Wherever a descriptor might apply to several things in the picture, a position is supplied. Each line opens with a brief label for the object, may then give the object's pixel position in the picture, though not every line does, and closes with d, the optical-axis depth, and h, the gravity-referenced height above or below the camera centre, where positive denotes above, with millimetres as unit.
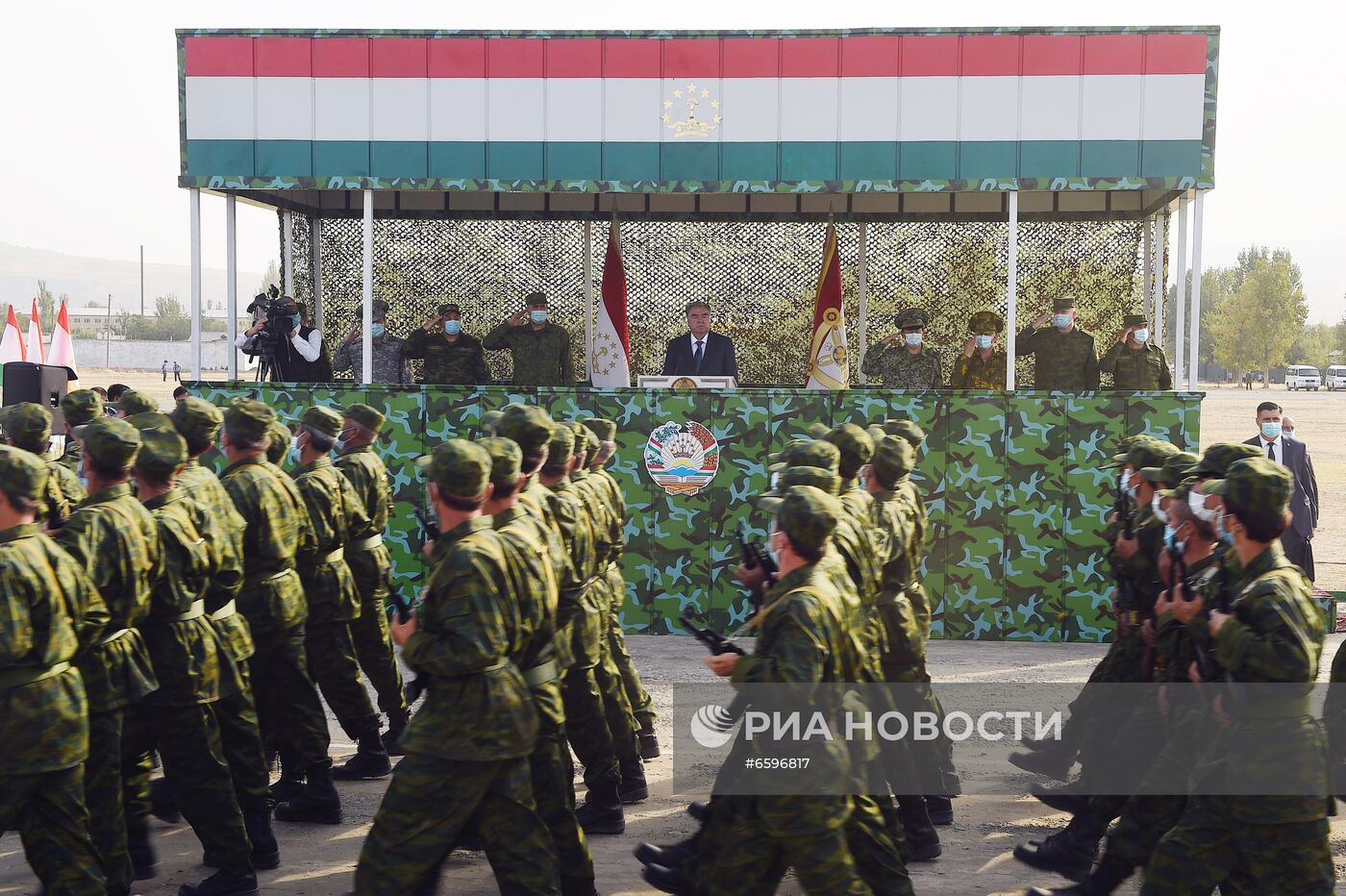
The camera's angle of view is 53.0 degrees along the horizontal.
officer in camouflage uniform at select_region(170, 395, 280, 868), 5551 -1210
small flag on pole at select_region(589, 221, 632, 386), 13336 +428
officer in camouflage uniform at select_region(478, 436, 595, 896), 5047 -1289
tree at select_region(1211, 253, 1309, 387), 80625 +3753
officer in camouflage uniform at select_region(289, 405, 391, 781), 6773 -1145
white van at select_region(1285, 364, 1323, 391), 72062 +120
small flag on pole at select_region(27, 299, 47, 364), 18925 +581
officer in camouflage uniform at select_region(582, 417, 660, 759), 7016 -1390
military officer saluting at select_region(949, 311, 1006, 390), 11852 +174
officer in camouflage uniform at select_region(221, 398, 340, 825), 6105 -1049
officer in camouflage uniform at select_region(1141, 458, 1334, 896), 4297 -1174
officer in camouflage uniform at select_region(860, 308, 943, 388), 12031 +173
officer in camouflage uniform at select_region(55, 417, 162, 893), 4844 -825
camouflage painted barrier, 10414 -773
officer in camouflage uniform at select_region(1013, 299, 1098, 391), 11680 +209
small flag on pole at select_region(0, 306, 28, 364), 19109 +412
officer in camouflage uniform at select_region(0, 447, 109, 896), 4414 -1094
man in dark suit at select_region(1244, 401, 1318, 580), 10930 -741
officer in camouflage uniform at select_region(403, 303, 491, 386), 12320 +182
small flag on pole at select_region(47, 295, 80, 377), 18750 +411
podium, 10930 -40
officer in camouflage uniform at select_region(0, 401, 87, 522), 7145 -327
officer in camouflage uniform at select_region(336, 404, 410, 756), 7312 -1097
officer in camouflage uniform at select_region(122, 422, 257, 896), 5258 -1239
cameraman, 11633 +303
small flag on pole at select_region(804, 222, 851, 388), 13219 +459
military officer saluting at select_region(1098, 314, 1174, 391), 11375 +143
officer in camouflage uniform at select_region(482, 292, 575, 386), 12641 +274
